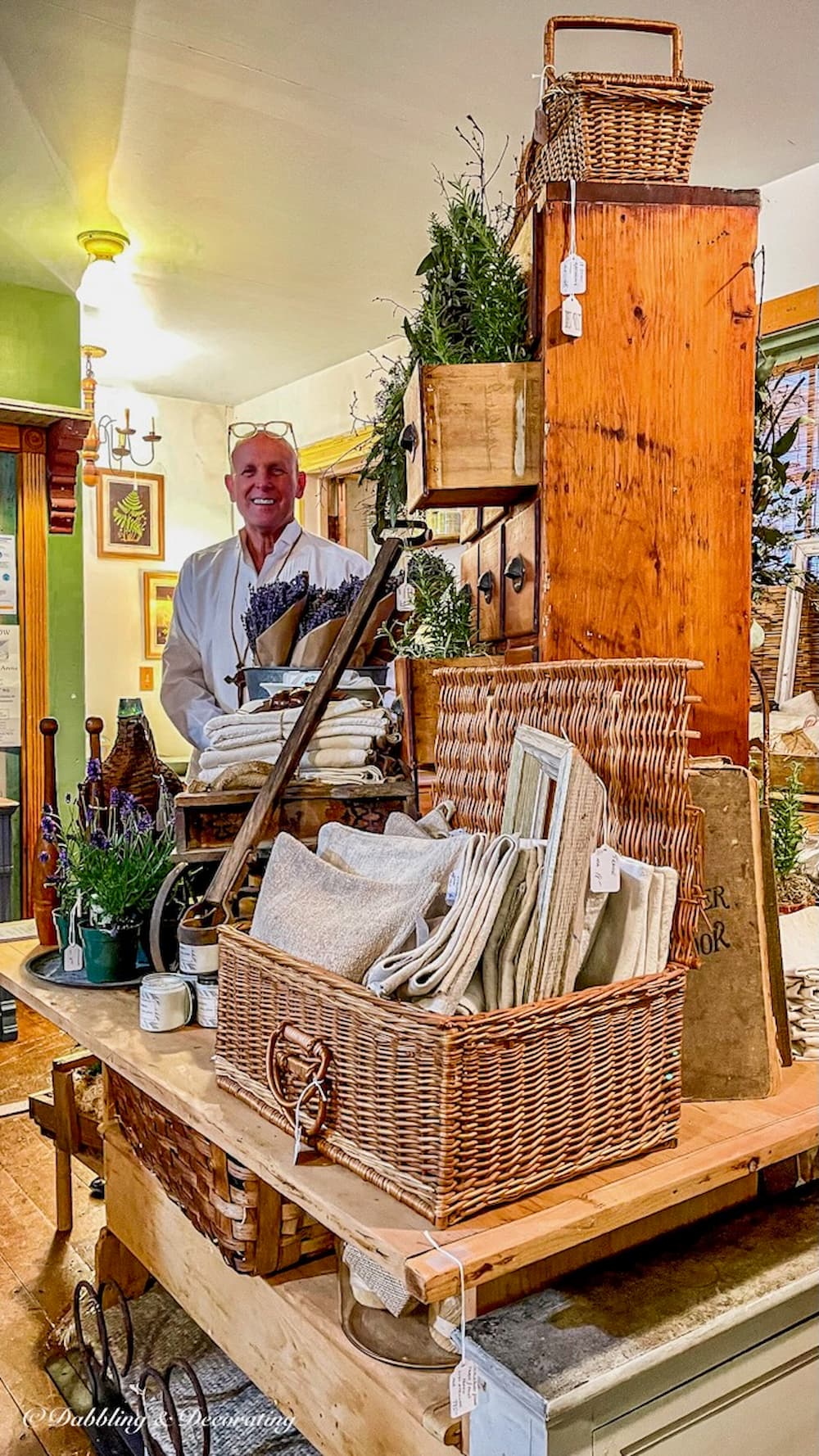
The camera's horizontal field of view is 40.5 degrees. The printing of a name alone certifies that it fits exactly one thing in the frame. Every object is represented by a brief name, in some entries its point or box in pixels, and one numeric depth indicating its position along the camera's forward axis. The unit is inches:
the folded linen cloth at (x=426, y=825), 58.3
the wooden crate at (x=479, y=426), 56.1
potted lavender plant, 67.5
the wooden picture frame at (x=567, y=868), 42.4
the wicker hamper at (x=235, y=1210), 52.7
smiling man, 124.4
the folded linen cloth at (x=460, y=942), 41.0
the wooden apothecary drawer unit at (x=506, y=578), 59.3
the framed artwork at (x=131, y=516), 213.3
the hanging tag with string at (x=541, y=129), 56.2
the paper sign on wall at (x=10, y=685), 169.6
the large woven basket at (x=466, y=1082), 38.4
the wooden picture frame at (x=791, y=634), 101.1
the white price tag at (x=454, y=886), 44.8
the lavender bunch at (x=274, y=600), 82.2
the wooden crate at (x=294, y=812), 65.6
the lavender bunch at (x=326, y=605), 79.7
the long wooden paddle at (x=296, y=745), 62.9
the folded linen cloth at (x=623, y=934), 44.6
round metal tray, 67.6
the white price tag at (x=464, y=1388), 40.0
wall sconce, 194.1
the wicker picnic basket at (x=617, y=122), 54.1
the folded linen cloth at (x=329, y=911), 45.4
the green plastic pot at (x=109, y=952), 67.6
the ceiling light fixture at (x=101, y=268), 146.4
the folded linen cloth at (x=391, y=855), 48.3
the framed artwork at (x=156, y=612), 217.0
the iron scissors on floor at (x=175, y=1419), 56.4
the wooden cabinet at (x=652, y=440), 56.1
